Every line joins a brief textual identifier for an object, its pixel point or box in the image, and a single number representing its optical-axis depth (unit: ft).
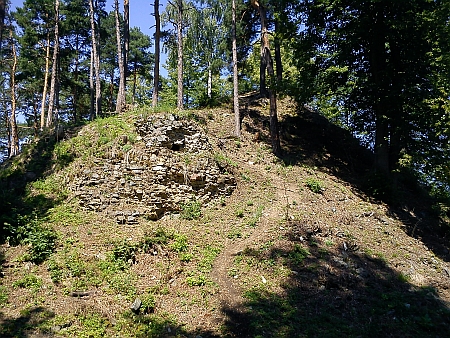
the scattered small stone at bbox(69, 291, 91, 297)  23.16
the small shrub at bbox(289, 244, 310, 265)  27.58
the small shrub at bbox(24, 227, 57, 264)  25.70
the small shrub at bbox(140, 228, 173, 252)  28.69
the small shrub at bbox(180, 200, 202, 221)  34.40
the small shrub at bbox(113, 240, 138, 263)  27.30
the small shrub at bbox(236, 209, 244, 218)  35.17
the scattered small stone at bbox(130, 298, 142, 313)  22.52
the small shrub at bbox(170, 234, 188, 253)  29.12
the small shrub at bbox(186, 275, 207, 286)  25.56
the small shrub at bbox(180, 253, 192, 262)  28.22
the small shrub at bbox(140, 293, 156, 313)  22.86
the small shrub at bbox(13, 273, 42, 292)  23.12
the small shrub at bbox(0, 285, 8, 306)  21.45
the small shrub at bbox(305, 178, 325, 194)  39.55
